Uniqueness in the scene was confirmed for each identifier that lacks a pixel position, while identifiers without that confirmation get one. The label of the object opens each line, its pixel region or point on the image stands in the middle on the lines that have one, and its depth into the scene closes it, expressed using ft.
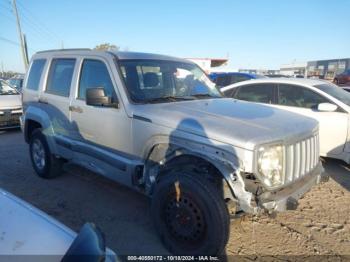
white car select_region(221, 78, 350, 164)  18.35
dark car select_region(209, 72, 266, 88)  38.68
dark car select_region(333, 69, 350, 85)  66.57
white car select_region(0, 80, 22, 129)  29.28
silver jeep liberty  9.26
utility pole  88.37
